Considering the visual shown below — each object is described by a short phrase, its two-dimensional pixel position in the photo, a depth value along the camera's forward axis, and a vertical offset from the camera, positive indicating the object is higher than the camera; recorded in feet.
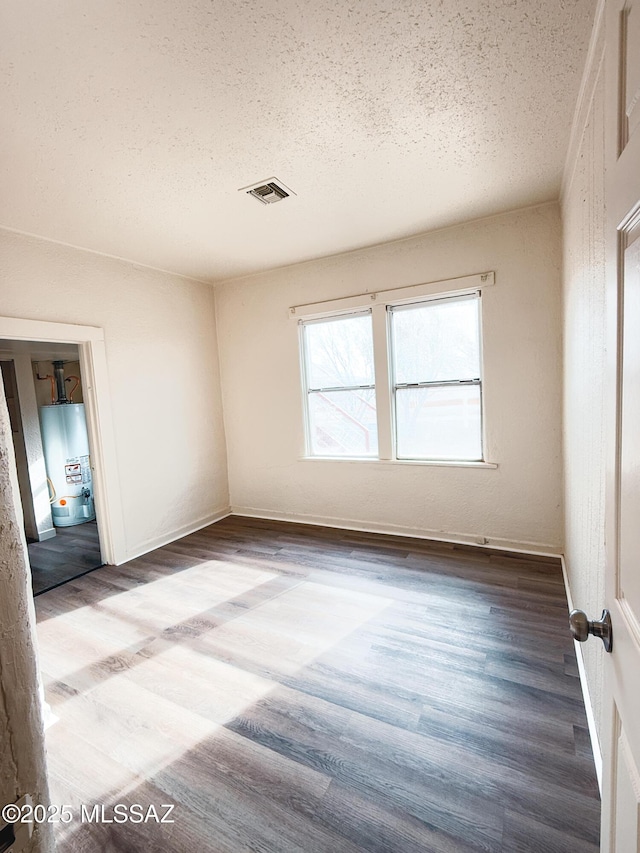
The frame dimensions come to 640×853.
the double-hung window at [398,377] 11.34 +0.41
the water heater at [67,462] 15.65 -2.07
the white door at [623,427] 2.04 -0.29
